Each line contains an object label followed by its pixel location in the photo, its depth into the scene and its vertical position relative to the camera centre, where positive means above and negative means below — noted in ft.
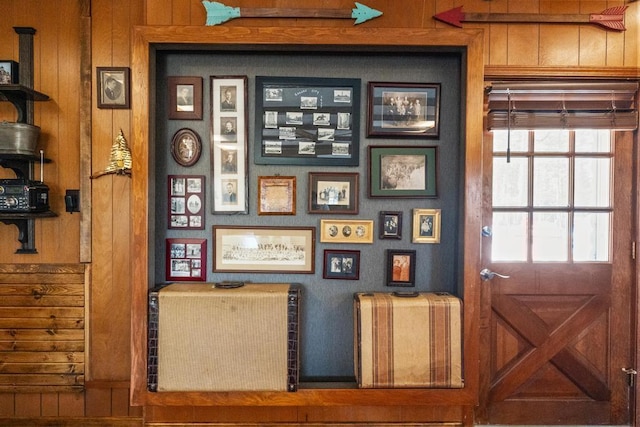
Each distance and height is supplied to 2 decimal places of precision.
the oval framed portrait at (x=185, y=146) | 6.47 +1.08
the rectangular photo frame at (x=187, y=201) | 6.51 +0.09
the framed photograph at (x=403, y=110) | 6.45 +1.76
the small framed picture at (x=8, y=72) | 6.94 +2.59
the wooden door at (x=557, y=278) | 6.98 -1.37
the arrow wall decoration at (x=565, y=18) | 6.29 +3.36
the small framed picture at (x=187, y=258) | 6.52 -0.96
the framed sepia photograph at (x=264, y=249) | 6.52 -0.78
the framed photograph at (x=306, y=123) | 6.46 +1.51
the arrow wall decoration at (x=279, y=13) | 6.03 +3.30
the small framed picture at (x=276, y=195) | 6.49 +0.21
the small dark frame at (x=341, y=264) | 6.51 -1.05
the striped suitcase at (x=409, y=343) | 5.87 -2.24
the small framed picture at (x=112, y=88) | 6.91 +2.28
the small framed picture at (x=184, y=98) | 6.45 +1.95
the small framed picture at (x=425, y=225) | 6.49 -0.33
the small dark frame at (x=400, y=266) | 6.52 -1.08
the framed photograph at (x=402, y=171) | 6.50 +0.65
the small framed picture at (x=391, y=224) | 6.49 -0.31
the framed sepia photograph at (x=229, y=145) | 6.45 +1.11
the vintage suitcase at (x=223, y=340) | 5.81 -2.19
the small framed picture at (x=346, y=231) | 6.51 -0.44
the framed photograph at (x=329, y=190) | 6.50 +0.30
